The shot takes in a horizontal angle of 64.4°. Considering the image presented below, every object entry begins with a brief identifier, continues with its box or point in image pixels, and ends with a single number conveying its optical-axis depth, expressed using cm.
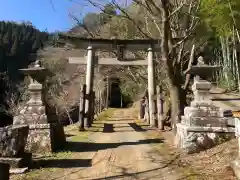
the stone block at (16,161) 368
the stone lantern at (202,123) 438
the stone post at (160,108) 731
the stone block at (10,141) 374
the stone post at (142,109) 1185
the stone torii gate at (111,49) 847
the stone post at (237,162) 291
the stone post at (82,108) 762
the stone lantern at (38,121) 474
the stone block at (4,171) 264
